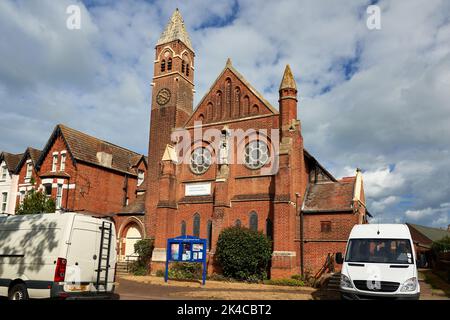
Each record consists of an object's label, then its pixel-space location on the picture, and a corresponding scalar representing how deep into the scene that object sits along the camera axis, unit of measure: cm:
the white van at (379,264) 1172
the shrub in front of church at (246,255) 2335
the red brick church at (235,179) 2417
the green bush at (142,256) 2794
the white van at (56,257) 1136
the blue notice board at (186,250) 2138
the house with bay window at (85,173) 3212
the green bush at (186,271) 2448
